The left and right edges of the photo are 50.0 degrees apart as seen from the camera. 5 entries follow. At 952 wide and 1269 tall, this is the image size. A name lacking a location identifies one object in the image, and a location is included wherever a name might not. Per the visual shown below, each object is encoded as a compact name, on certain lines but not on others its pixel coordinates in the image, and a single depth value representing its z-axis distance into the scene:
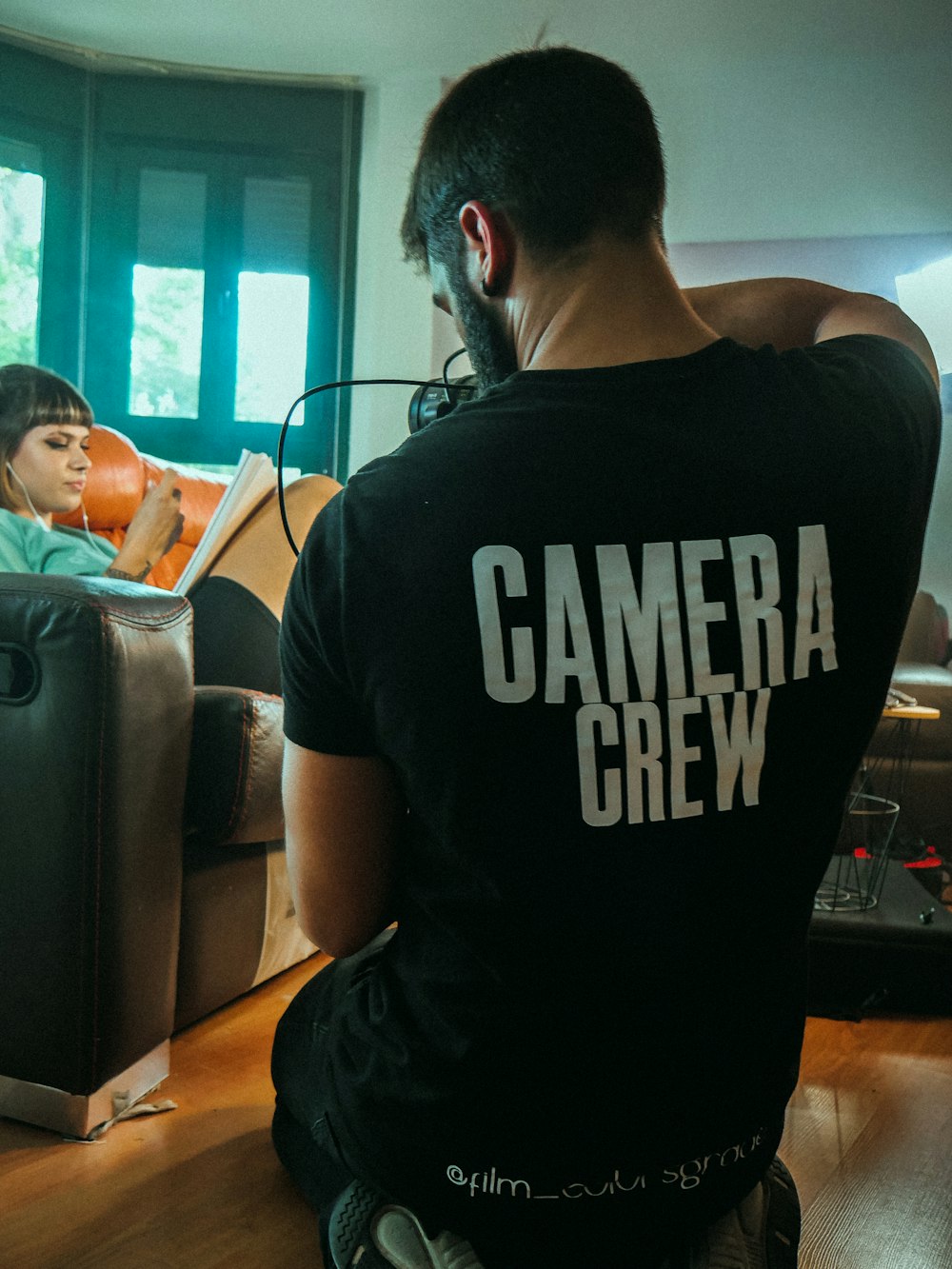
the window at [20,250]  3.52
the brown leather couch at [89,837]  0.93
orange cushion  2.27
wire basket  1.54
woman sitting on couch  1.39
